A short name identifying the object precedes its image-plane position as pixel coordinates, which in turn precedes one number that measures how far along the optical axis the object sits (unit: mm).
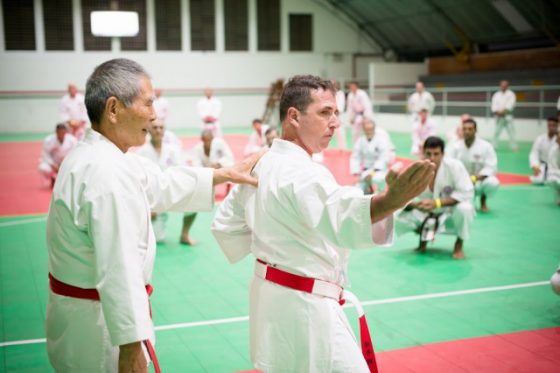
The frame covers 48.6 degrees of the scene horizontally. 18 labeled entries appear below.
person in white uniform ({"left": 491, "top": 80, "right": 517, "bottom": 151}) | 15961
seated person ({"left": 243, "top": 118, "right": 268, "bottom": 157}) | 12438
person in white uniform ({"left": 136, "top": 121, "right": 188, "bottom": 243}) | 7703
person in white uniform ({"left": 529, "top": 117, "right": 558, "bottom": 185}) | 9883
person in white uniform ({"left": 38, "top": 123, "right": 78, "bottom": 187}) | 10812
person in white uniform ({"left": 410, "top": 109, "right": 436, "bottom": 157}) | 14203
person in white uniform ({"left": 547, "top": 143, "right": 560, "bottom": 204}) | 8508
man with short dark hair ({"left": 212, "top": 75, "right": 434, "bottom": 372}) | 1907
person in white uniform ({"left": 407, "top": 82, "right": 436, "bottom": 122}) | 18308
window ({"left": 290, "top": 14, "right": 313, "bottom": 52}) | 26353
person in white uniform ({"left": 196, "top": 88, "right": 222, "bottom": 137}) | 17703
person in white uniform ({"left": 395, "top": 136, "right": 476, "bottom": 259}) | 6273
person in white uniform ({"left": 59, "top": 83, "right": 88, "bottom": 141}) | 15272
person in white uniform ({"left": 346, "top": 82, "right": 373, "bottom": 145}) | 17016
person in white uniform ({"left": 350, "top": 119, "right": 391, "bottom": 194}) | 9695
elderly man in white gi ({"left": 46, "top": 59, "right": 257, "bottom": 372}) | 1829
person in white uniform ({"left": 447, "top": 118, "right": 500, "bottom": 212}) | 8445
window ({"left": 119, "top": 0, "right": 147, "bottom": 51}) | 23375
